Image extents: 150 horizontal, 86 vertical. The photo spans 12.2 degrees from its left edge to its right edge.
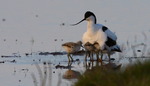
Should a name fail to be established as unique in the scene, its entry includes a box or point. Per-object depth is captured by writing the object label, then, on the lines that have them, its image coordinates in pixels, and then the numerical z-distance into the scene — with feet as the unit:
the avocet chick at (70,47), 54.29
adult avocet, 55.42
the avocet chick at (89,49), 53.62
